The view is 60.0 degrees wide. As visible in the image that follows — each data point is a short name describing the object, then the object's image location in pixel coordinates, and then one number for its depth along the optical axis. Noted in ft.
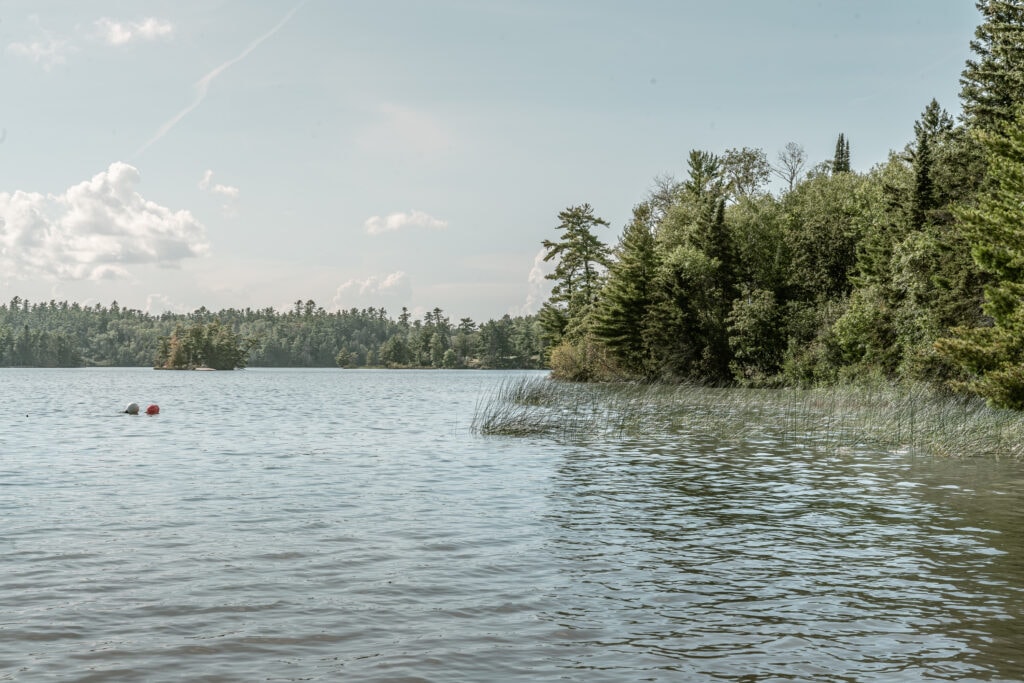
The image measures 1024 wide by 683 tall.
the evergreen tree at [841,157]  361.71
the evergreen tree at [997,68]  130.31
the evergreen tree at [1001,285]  99.35
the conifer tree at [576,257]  315.37
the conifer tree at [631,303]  241.55
